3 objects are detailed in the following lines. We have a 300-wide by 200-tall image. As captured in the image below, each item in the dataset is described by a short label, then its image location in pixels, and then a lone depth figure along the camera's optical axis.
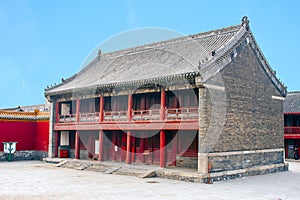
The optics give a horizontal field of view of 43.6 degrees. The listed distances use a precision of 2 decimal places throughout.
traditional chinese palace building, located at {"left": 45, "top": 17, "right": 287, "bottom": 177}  19.41
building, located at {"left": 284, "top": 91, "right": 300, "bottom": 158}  34.38
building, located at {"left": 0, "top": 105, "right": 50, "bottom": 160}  28.36
